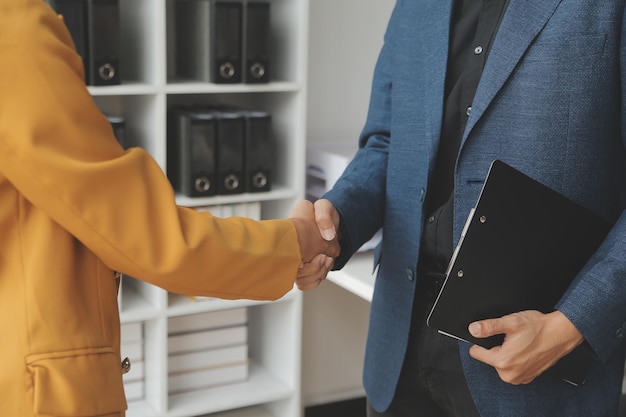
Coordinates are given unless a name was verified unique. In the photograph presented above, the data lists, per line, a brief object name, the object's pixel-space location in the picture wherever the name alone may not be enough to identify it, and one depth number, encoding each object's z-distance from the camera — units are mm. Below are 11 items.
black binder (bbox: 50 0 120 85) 2525
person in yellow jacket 1175
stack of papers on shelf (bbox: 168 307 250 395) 3041
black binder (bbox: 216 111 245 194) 2809
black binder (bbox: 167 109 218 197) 2768
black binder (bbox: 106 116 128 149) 2625
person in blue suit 1365
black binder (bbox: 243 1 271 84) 2779
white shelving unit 2715
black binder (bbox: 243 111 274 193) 2861
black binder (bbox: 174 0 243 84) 2740
